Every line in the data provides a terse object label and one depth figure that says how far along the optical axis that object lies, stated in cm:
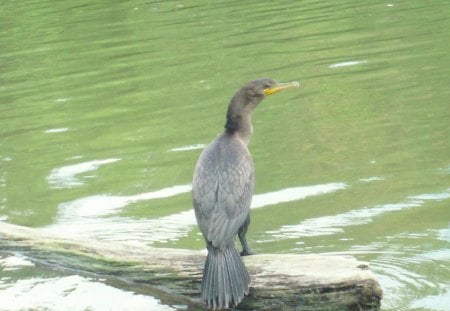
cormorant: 1095
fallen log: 1064
